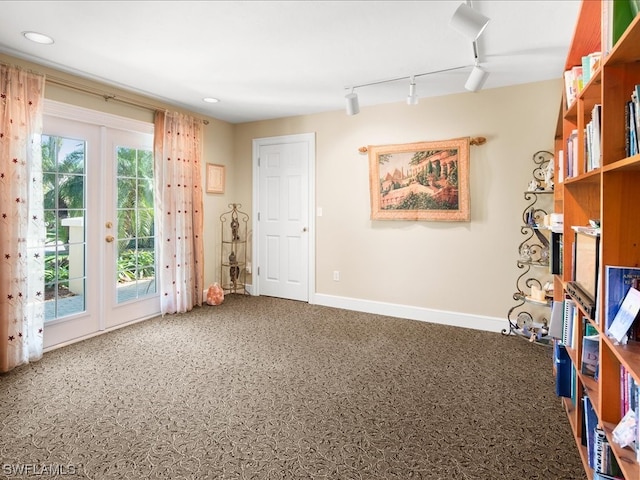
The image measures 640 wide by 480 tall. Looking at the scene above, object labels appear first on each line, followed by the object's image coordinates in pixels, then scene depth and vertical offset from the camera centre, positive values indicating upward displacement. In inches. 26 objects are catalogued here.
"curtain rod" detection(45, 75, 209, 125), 123.6 +51.1
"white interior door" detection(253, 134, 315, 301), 189.0 +7.4
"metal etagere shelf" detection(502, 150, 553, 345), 129.9 -12.0
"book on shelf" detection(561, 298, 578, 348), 80.7 -20.2
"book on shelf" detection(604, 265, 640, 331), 48.3 -7.0
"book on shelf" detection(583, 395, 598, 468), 62.9 -34.0
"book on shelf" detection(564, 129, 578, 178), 78.2 +16.8
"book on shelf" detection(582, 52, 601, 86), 64.8 +30.1
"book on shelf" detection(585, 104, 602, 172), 58.5 +14.9
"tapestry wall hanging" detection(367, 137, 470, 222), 150.3 +21.5
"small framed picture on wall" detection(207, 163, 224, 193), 192.2 +28.1
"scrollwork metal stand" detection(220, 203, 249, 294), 203.6 -10.0
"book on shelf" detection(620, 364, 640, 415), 47.6 -21.4
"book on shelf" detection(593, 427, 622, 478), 54.2 -33.5
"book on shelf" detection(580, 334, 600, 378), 67.6 -23.2
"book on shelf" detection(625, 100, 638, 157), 47.9 +13.1
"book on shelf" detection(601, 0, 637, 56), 48.6 +28.2
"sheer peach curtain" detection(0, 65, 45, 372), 108.2 +3.8
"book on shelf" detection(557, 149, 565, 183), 95.7 +16.4
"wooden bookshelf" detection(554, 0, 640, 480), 45.8 +3.6
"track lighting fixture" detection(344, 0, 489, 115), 76.0 +46.1
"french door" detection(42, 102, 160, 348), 127.4 +3.4
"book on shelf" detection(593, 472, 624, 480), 53.7 -36.4
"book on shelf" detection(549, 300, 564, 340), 94.3 -23.1
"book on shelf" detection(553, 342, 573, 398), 86.4 -33.2
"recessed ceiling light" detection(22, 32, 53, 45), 101.6 +54.0
